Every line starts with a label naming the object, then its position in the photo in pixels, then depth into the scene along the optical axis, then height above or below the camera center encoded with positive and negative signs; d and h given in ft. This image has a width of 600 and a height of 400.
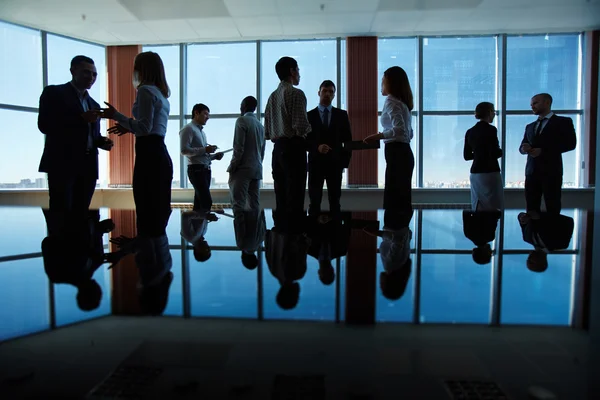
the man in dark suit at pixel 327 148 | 13.75 +1.10
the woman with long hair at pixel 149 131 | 8.99 +1.10
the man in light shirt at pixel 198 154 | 18.01 +1.20
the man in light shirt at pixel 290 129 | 11.84 +1.51
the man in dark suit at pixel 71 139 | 10.20 +1.06
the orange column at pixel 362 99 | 33.17 +6.63
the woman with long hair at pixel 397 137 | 12.14 +1.29
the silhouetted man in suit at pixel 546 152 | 14.67 +1.06
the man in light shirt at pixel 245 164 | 14.43 +0.60
